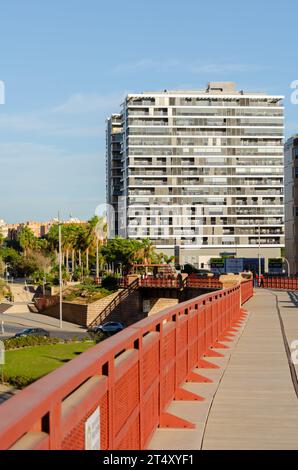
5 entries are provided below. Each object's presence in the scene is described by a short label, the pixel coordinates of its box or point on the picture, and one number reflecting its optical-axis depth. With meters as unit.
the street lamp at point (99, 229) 124.06
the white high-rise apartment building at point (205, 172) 143.25
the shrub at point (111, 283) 82.84
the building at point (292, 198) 123.04
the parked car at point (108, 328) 60.50
